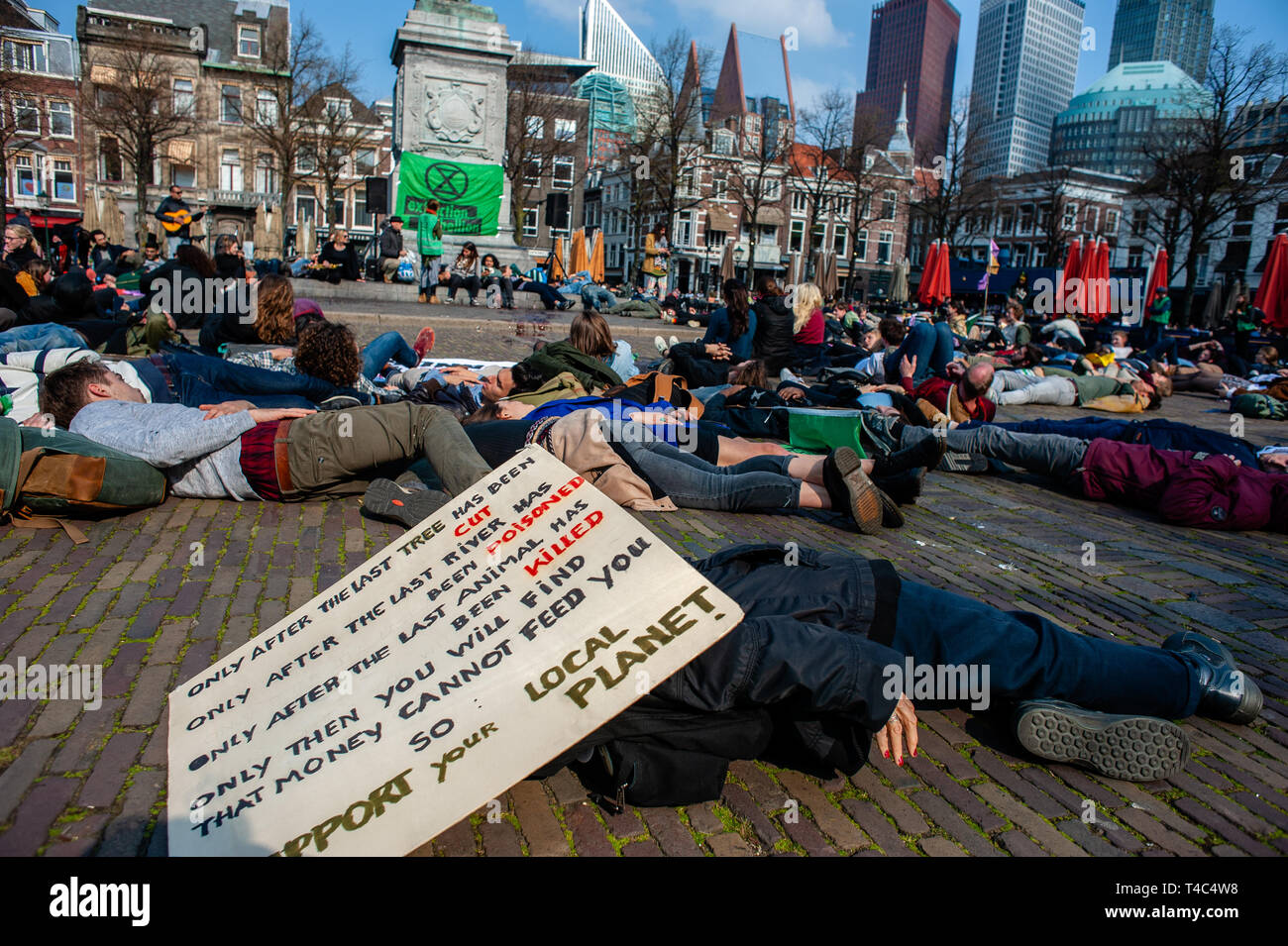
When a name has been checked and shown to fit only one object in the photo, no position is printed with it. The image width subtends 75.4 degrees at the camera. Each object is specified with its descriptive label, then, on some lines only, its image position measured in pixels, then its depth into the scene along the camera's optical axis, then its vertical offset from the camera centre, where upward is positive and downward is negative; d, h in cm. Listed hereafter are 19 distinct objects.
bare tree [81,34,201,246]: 4012 +827
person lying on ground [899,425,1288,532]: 596 -109
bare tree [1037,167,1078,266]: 5856 +818
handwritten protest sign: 201 -104
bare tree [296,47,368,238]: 4056 +814
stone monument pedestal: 2062 +523
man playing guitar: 2089 +159
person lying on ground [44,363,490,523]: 497 -94
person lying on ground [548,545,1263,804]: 244 -115
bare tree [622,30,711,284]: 3994 +885
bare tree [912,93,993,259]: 5000 +885
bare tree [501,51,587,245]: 4706 +999
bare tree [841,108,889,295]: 4778 +937
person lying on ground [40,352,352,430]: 602 -74
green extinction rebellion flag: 2125 +259
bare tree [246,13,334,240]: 3838 +874
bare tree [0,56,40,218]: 2472 +522
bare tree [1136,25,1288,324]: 3456 +806
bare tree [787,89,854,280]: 4875 +1038
